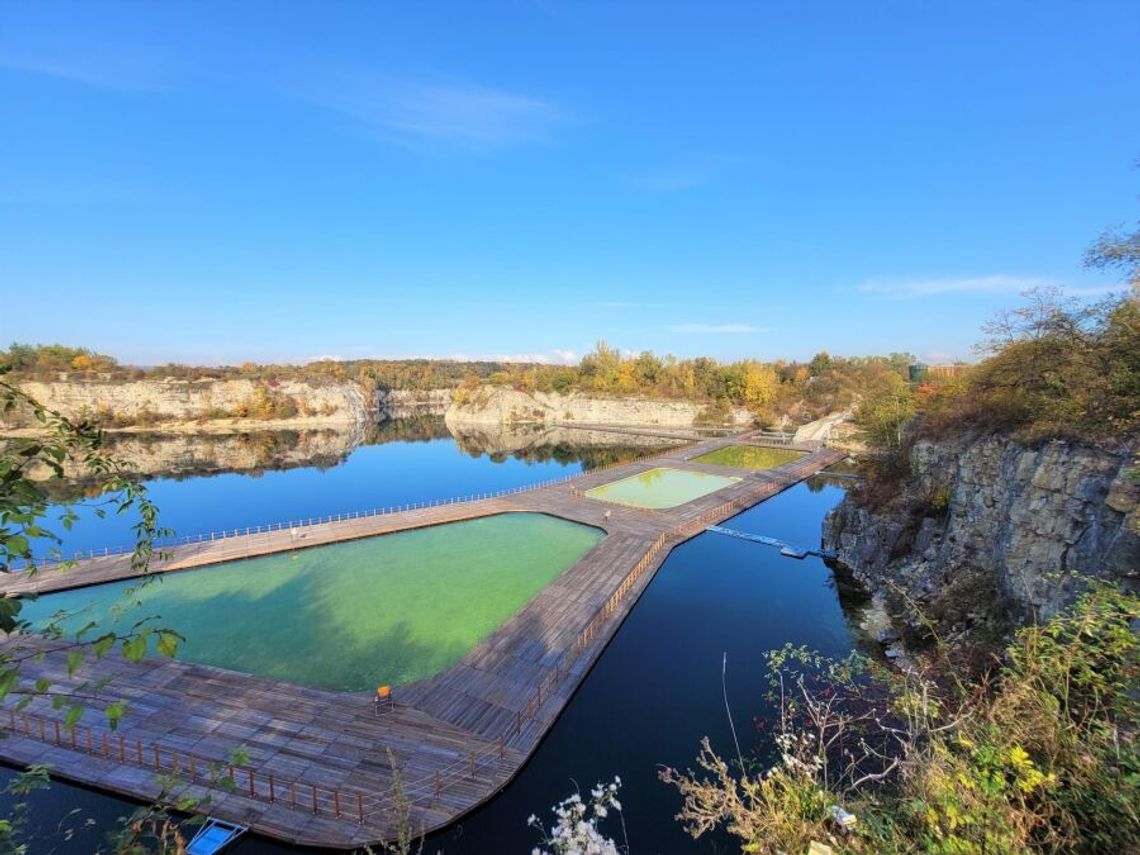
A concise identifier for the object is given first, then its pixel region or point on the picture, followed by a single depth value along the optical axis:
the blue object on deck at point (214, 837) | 9.42
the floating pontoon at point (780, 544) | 24.73
